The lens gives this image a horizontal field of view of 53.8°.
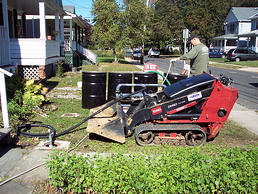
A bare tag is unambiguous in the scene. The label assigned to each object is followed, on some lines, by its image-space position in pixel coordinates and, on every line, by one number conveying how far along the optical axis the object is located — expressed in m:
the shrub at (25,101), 5.90
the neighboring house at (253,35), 39.97
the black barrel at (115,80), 7.48
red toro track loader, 4.98
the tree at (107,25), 24.22
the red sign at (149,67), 8.91
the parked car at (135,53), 43.94
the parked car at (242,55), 32.66
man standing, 5.98
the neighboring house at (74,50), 20.47
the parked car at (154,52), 45.72
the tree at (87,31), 55.86
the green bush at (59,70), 14.52
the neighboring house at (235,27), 47.46
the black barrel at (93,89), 7.27
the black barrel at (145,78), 7.52
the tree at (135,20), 24.61
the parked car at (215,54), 43.03
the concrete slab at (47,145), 4.77
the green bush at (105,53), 45.57
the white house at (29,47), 10.21
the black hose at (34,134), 5.21
